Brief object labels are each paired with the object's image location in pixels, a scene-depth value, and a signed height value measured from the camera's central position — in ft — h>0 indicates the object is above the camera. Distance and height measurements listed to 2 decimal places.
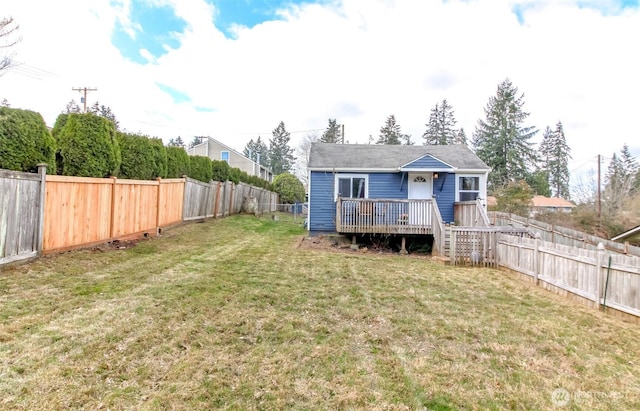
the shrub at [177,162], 37.27 +4.90
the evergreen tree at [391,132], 148.46 +36.50
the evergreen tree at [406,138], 158.25 +35.84
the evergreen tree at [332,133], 154.51 +36.26
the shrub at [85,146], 22.89 +3.85
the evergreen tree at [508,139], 109.40 +26.10
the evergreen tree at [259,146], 229.52 +43.41
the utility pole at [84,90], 83.47 +28.20
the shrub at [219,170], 52.54 +5.71
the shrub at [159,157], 32.51 +4.69
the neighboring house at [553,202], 126.11 +6.23
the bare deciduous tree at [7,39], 42.98 +21.73
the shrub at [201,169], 44.39 +4.99
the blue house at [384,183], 43.09 +3.85
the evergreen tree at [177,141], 214.81 +42.09
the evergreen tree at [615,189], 75.72 +7.56
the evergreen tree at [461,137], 150.52 +36.28
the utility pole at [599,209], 67.29 +2.12
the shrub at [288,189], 94.38 +5.27
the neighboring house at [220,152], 120.88 +19.63
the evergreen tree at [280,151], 187.01 +32.75
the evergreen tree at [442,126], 146.20 +39.93
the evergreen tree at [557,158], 141.69 +26.05
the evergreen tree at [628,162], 84.27 +23.79
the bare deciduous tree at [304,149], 149.48 +27.49
